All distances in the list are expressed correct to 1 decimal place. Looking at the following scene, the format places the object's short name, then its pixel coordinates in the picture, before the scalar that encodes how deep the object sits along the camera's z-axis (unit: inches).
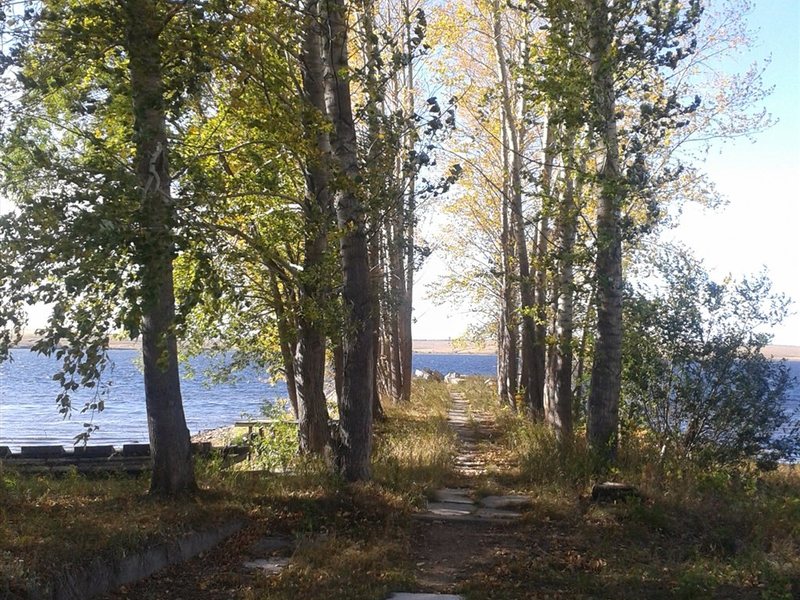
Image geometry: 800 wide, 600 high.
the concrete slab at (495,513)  382.3
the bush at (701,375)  455.5
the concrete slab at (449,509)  390.6
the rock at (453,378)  2247.9
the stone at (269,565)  283.0
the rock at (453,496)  427.8
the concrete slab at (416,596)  253.4
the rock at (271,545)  311.6
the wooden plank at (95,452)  563.2
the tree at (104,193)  260.1
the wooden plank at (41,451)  565.6
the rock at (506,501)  405.4
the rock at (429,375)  2057.0
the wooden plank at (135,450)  553.6
